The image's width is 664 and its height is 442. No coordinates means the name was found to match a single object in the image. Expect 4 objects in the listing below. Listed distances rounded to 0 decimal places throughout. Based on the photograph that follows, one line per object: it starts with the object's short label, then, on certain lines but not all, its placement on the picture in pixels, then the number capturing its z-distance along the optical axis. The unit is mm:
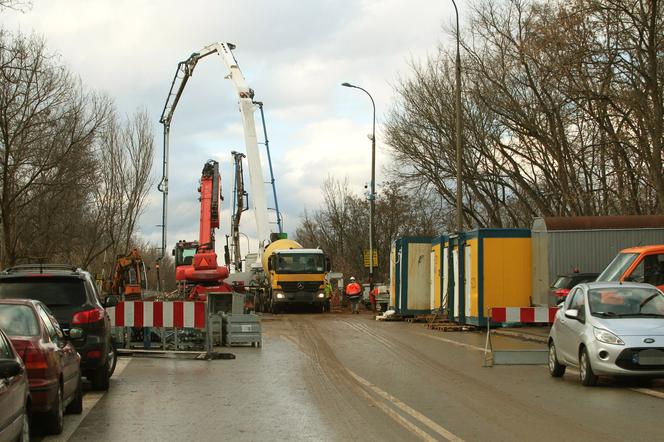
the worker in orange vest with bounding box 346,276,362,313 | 42531
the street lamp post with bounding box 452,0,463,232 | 30969
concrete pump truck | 41281
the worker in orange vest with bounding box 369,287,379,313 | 43081
